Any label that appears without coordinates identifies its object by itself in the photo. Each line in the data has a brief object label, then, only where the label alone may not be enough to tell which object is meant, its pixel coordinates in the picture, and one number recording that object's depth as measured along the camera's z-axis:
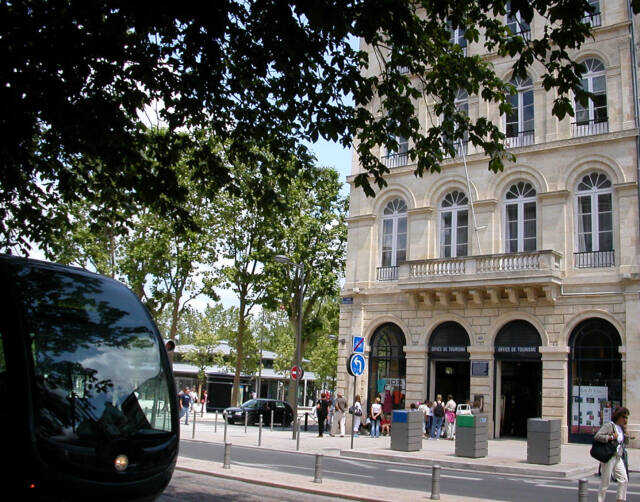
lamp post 26.56
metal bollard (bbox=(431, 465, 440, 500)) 10.34
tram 5.52
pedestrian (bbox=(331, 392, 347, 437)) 27.78
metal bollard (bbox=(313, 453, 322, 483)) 11.92
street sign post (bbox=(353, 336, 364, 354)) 19.05
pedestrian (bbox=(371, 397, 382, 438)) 26.53
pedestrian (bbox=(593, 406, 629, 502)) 10.02
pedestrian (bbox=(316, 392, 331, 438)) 26.80
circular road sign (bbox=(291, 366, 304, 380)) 27.04
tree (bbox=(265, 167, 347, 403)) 36.59
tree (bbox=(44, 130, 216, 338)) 36.47
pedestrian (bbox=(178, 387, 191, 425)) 33.53
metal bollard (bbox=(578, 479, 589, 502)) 8.95
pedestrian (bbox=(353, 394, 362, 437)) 26.03
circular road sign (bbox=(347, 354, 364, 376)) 17.69
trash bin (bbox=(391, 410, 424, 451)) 19.89
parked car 33.88
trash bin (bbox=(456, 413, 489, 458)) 18.45
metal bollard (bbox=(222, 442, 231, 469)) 13.27
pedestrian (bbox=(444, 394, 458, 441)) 25.72
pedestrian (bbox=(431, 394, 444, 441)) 25.44
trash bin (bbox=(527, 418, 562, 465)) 16.84
